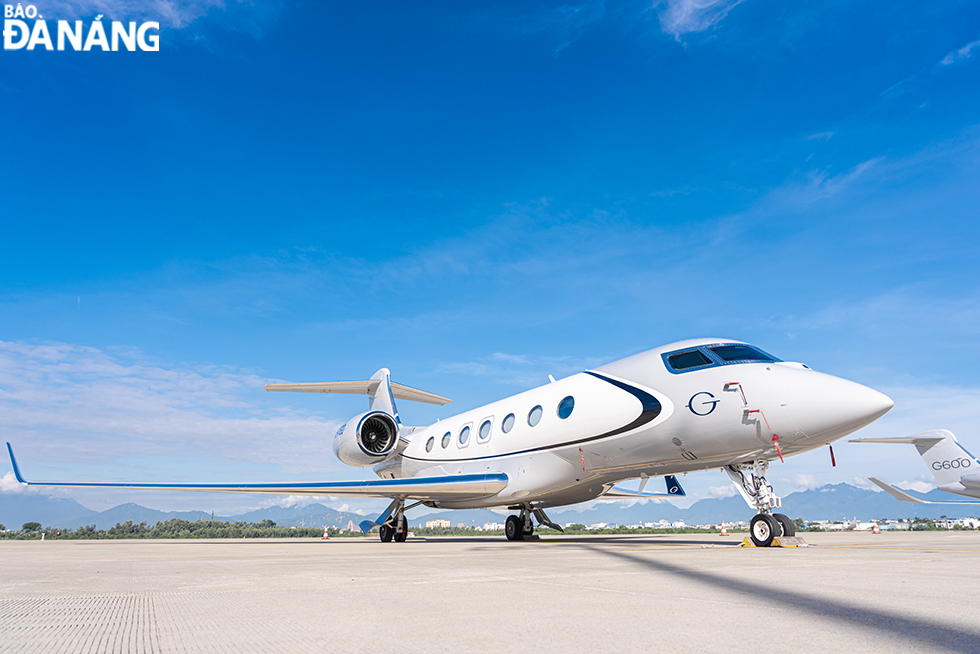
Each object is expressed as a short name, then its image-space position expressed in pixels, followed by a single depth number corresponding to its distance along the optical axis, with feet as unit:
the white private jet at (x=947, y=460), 76.28
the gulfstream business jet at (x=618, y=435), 31.09
